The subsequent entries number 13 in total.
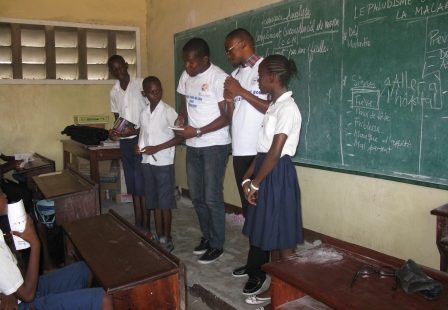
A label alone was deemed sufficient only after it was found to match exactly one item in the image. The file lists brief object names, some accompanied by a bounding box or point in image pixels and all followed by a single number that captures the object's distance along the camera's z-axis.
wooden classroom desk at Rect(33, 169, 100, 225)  2.80
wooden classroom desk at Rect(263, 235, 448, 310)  1.24
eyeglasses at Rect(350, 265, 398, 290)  1.41
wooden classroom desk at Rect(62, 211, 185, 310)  1.57
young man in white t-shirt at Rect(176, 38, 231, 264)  2.76
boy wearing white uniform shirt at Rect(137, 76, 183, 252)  3.09
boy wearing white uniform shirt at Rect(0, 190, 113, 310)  1.42
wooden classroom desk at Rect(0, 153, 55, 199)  4.25
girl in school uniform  2.15
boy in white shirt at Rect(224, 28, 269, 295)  2.45
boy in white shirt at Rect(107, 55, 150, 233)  3.56
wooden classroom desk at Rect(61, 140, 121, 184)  4.24
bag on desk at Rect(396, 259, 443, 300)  1.25
